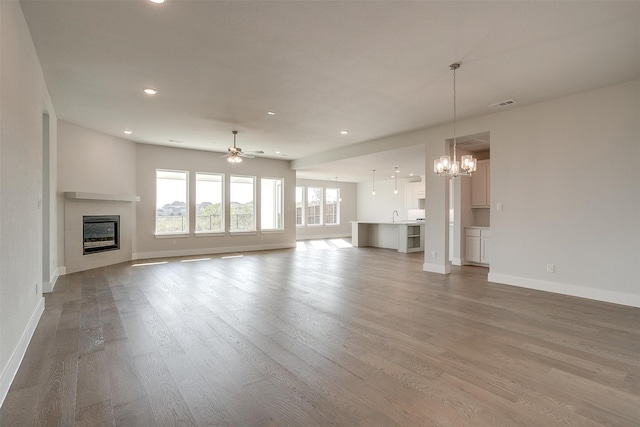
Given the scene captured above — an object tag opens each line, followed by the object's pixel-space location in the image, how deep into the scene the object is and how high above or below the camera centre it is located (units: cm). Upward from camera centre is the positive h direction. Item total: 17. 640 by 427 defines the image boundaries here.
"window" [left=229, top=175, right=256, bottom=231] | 992 +31
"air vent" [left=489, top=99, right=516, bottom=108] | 492 +175
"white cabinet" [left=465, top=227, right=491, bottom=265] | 700 -75
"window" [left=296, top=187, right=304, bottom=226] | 1409 +30
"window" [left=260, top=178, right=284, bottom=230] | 1069 +30
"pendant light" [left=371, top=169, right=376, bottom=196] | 1381 +129
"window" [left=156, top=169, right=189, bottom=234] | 874 +30
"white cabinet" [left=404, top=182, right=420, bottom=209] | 1243 +72
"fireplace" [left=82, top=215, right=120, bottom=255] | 674 -46
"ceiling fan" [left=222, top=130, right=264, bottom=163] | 674 +127
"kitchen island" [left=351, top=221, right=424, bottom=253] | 977 -76
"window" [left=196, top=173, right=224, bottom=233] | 931 +30
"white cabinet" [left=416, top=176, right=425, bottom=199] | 1188 +83
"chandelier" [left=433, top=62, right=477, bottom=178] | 436 +66
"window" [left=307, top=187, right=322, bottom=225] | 1441 +33
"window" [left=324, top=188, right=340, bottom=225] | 1495 +32
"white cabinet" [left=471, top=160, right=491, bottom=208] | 714 +62
